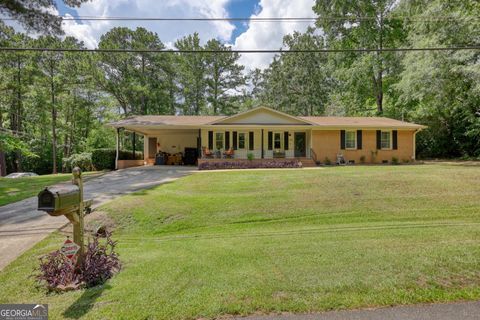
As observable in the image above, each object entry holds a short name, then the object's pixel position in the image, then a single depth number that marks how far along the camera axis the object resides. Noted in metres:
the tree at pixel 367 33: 27.44
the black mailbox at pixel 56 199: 3.47
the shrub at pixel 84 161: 20.41
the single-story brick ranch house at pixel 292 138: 20.12
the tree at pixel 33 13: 13.43
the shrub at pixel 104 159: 19.73
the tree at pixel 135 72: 32.16
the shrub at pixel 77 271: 3.86
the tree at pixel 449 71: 15.24
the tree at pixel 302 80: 38.22
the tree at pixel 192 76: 37.81
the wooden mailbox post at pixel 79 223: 4.04
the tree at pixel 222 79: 38.38
